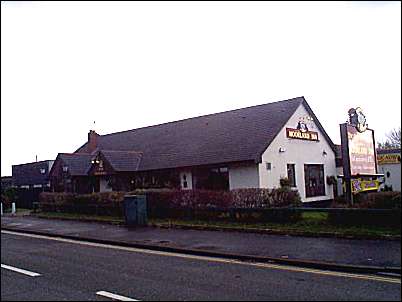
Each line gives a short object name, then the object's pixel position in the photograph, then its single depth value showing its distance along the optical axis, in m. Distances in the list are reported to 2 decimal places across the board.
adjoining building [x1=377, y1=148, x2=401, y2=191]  29.75
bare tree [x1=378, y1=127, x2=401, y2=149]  59.32
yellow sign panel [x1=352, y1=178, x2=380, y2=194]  16.64
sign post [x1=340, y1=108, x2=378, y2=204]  16.50
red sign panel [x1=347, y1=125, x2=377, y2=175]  16.79
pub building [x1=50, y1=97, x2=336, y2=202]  23.58
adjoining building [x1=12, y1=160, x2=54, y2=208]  34.16
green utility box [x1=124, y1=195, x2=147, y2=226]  17.58
